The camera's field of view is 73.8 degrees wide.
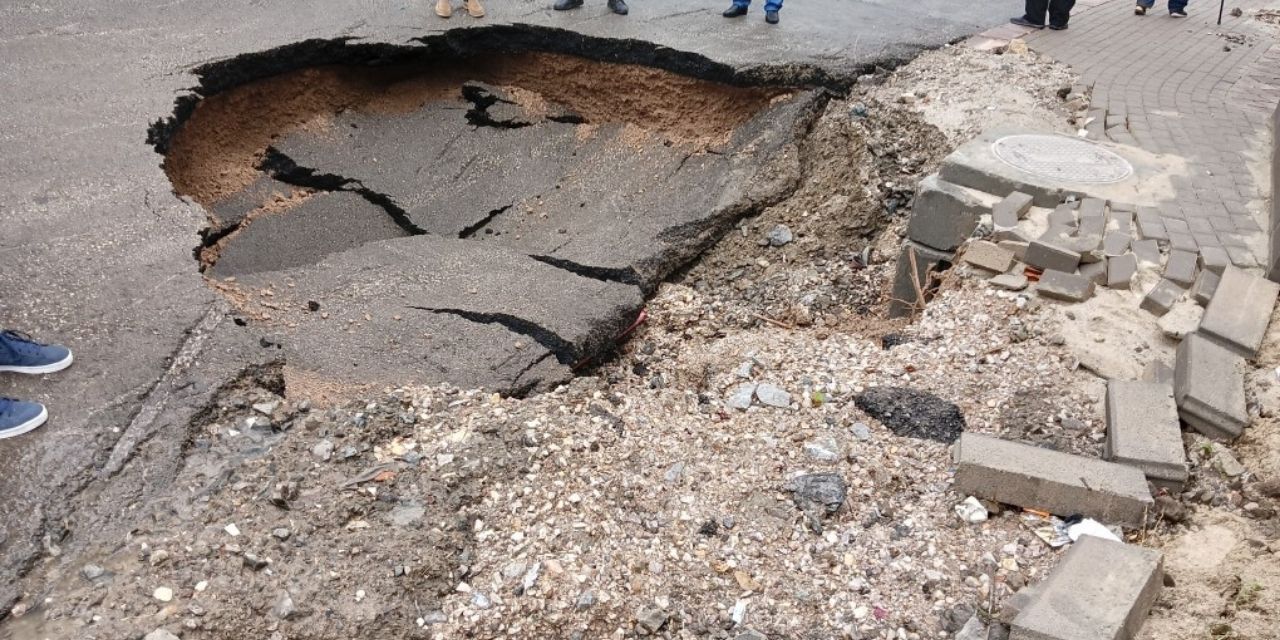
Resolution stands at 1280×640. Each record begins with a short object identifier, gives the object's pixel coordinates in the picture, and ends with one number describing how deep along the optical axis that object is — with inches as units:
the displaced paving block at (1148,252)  152.3
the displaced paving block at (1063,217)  161.3
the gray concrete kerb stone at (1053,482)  110.7
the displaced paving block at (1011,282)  152.9
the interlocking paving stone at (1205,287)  142.6
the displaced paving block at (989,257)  157.6
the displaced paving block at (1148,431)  115.3
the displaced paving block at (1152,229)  157.8
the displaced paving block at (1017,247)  157.4
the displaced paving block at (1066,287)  146.9
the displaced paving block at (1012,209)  163.3
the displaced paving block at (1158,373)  130.6
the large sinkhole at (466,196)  161.2
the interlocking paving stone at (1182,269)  146.7
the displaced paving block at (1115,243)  153.3
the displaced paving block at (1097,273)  149.7
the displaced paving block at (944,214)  169.9
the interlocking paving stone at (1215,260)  147.9
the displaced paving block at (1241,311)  133.6
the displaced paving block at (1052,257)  150.9
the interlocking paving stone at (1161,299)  142.6
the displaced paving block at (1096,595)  91.4
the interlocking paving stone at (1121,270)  147.6
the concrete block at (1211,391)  122.0
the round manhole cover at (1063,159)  177.5
